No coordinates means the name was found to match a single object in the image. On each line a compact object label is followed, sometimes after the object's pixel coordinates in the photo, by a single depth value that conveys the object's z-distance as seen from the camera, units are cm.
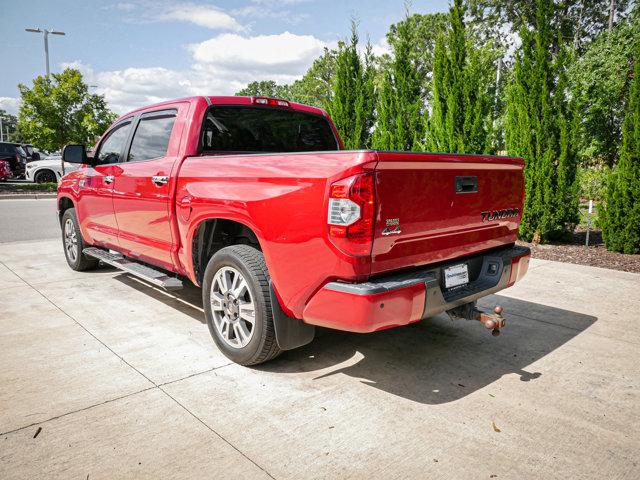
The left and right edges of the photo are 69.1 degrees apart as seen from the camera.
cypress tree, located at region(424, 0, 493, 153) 901
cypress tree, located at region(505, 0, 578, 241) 800
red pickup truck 257
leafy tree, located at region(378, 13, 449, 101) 3922
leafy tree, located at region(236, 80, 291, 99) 7828
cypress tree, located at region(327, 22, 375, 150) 1150
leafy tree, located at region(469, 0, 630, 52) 3039
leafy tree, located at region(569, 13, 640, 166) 1375
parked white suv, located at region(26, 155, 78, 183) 2200
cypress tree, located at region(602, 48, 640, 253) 737
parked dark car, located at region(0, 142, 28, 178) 2305
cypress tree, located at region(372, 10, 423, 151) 1038
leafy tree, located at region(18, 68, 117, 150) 1892
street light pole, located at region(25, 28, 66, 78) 2250
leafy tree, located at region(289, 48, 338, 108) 4969
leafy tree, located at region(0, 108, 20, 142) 9230
